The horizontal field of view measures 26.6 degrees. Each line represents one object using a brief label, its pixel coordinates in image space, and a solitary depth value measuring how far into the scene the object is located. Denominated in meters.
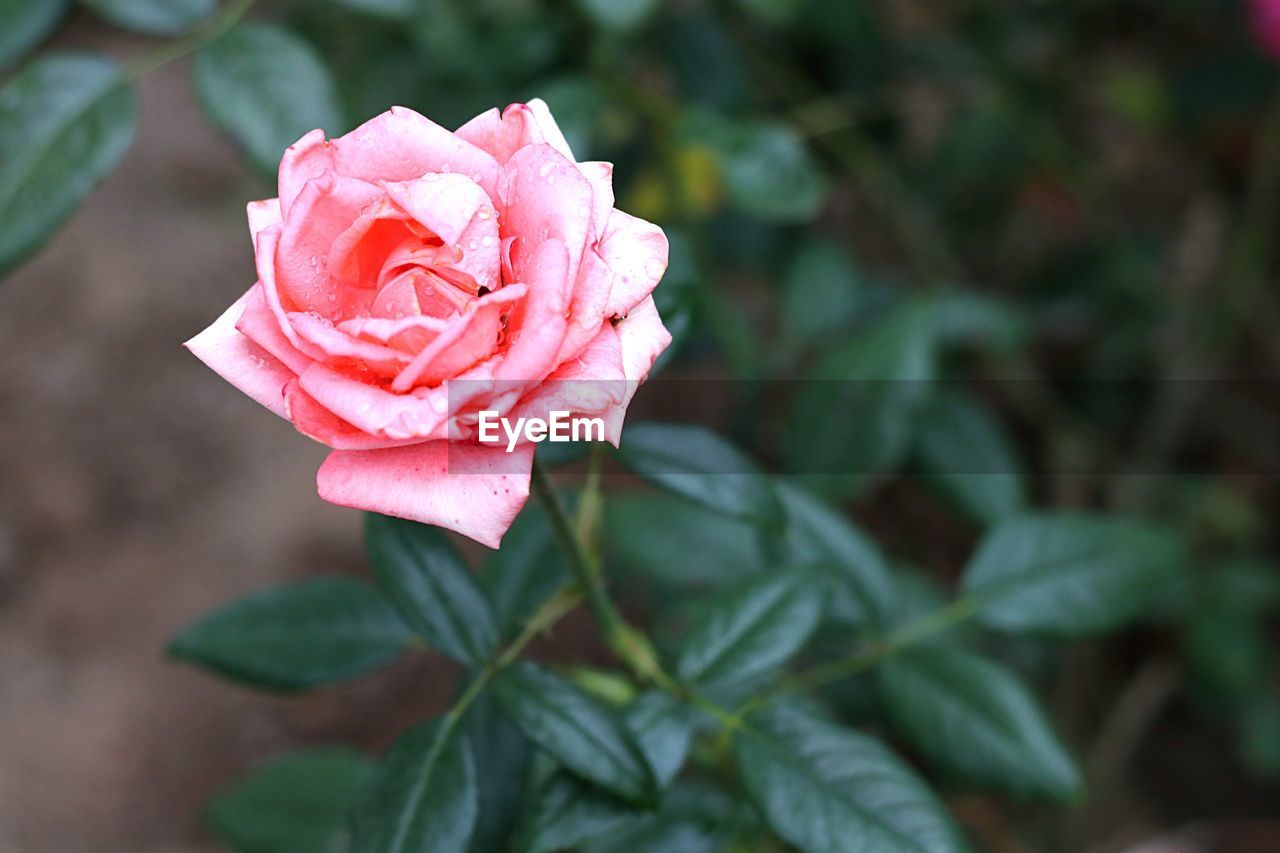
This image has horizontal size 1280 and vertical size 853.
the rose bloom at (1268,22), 0.72
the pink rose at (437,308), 0.47
